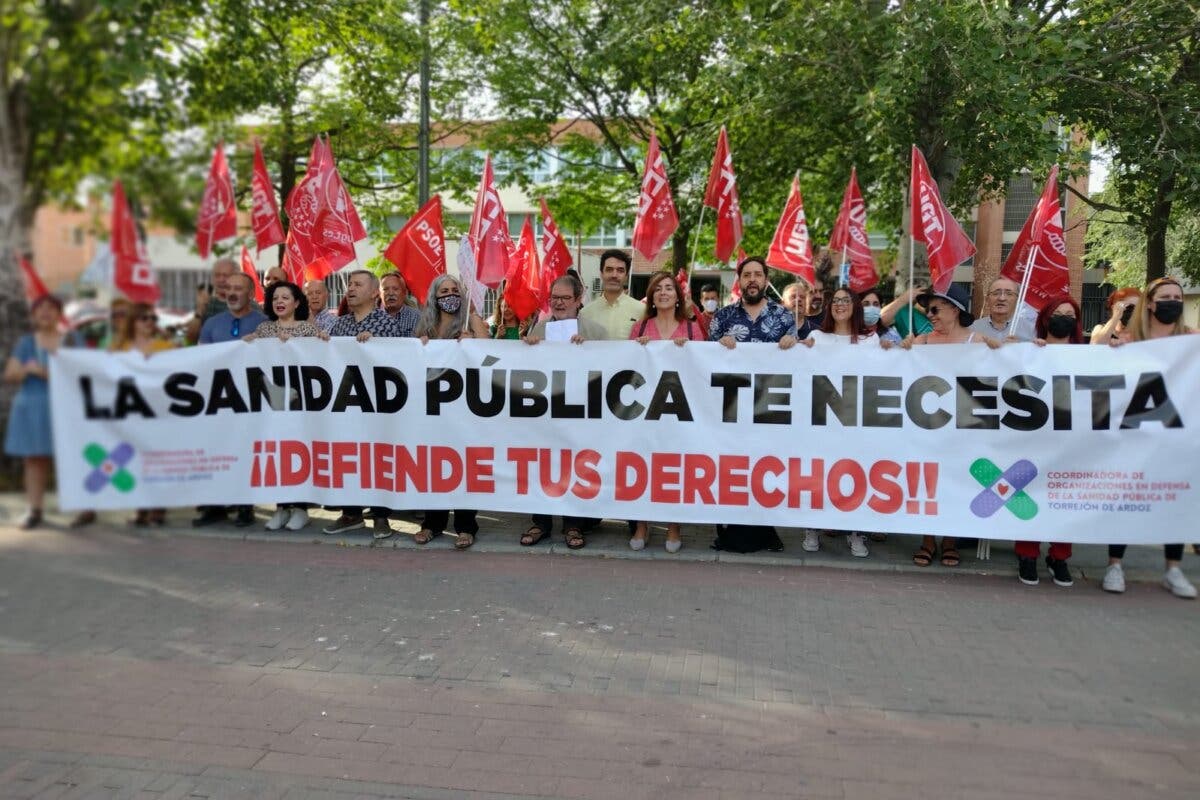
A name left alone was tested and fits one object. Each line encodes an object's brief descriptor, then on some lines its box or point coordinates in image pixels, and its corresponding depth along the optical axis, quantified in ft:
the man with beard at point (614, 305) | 23.04
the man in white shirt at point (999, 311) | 21.68
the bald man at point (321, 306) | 17.34
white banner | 19.11
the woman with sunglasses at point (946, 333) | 21.18
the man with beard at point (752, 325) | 21.67
